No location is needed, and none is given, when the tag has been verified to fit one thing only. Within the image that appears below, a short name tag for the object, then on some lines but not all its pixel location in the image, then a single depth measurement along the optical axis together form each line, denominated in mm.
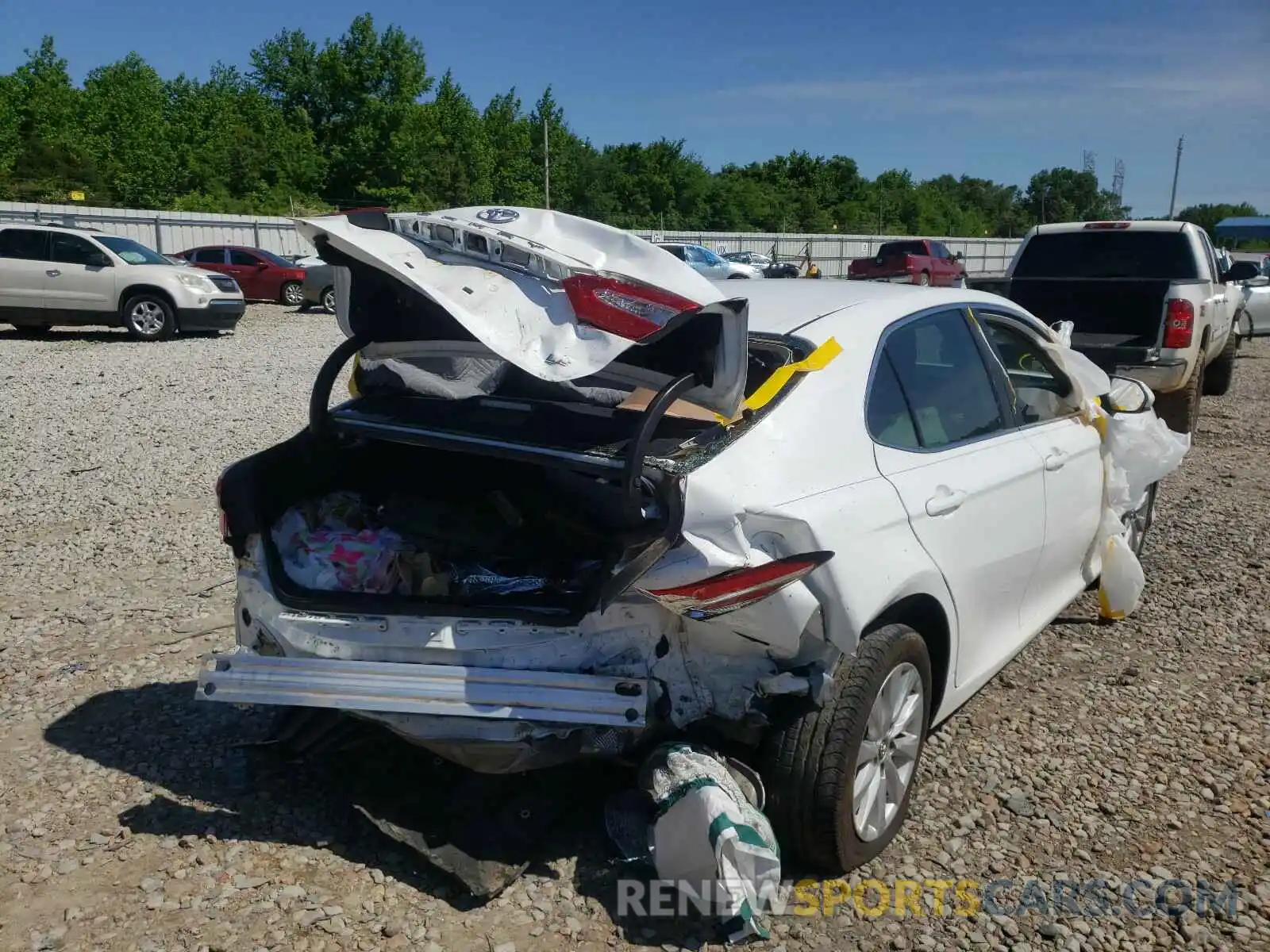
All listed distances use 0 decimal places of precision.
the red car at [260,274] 24547
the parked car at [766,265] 32838
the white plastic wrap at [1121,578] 4727
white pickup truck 8641
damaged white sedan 2713
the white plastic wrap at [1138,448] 4738
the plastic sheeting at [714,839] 2607
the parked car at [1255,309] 15391
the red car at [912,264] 30825
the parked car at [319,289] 22831
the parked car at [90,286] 16031
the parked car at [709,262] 30531
